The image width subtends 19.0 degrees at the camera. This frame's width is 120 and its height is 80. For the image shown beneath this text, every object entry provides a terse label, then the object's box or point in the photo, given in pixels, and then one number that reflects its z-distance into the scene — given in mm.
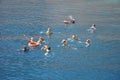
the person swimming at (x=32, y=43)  63500
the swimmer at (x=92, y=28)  76400
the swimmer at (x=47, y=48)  60469
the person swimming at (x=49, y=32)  71875
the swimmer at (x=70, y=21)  83400
